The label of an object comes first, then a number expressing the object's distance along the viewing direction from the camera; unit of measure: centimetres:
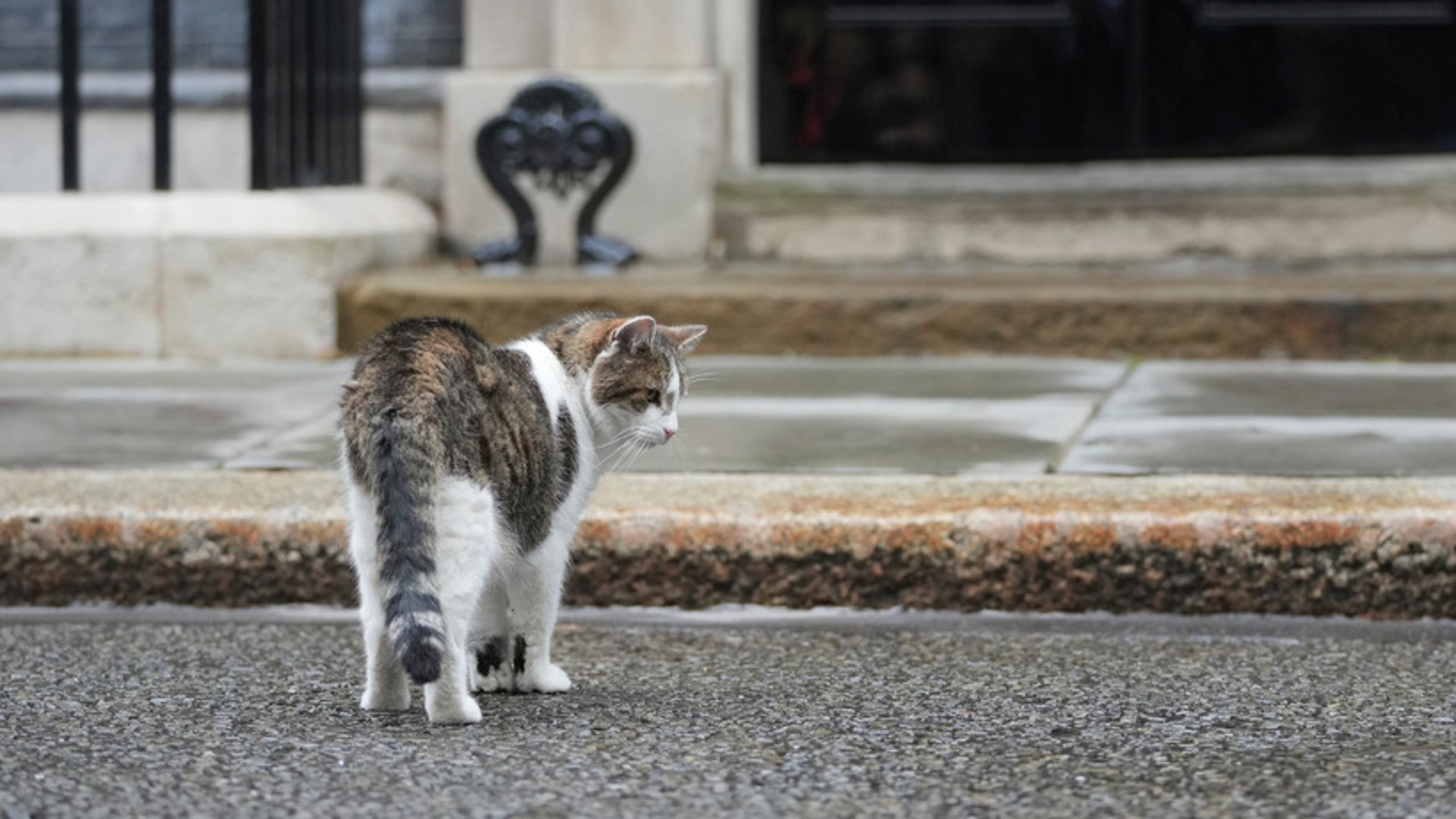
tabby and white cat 673
